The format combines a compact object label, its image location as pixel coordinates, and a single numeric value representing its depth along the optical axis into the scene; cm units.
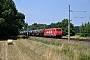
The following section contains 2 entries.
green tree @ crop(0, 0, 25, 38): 6680
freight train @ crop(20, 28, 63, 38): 6302
